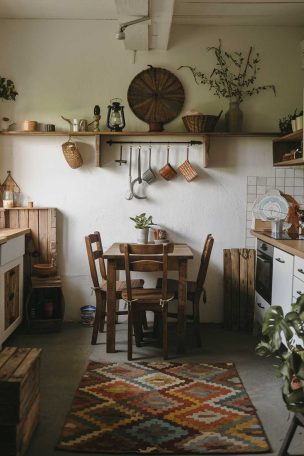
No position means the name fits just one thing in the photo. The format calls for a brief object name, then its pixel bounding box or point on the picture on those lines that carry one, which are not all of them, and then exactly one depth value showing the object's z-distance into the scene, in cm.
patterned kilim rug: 231
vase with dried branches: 437
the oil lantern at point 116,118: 423
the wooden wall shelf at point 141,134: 422
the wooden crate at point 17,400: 202
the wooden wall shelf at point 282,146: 430
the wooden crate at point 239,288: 434
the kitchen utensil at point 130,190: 443
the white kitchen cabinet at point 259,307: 387
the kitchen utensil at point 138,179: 441
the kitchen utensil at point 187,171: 436
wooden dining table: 354
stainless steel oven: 372
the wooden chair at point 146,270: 337
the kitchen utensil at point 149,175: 439
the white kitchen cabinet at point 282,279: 318
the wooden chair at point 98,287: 377
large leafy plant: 203
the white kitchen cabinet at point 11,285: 351
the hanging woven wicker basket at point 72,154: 425
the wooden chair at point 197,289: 375
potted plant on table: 408
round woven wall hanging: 438
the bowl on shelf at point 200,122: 413
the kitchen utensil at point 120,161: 436
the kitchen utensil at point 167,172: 436
